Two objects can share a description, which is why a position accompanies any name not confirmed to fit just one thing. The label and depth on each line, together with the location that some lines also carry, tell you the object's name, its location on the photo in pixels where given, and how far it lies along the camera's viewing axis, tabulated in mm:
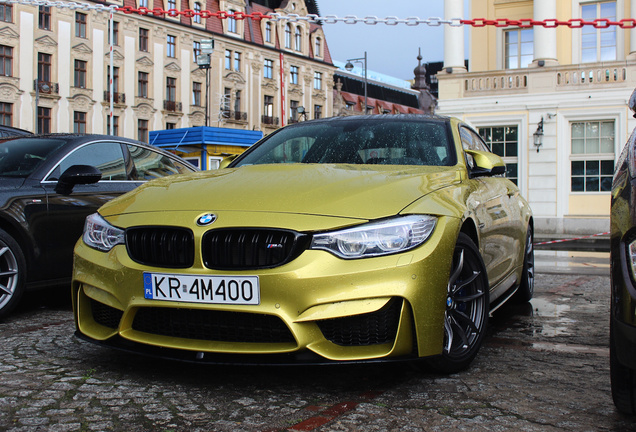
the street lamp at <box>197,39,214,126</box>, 29267
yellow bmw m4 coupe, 2867
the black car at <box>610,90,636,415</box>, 2326
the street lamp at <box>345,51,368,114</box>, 38481
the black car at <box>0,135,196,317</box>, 4793
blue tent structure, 22203
